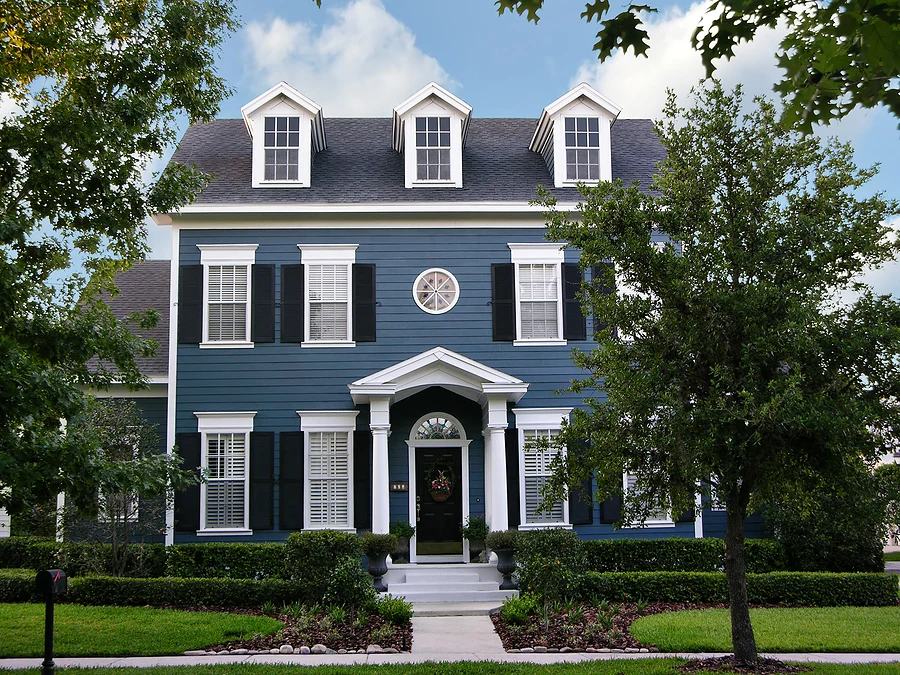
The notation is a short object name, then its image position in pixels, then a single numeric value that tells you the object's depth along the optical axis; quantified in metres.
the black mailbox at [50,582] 7.34
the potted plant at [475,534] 14.73
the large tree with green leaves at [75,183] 7.89
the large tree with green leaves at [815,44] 3.64
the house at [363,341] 14.95
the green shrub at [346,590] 11.39
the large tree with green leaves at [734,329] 7.86
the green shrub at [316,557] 11.64
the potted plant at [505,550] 13.48
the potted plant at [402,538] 14.66
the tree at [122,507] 13.30
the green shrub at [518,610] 10.68
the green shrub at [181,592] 12.34
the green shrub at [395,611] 10.70
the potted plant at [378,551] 13.41
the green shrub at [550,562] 11.95
